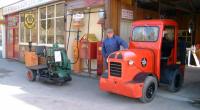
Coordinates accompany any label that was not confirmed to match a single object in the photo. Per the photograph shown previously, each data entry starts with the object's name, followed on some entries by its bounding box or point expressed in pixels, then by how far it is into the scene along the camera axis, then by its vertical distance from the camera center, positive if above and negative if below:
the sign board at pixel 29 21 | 9.27 +1.32
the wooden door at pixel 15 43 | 11.55 +0.19
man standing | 5.18 +0.11
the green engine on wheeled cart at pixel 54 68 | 5.68 -0.73
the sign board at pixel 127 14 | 6.59 +1.23
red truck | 4.18 -0.42
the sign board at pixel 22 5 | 9.08 +2.34
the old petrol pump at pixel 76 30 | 7.08 +0.70
